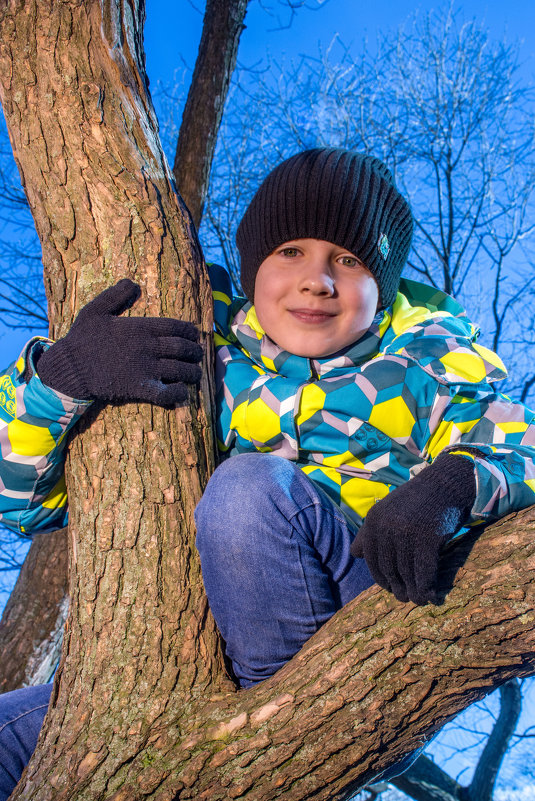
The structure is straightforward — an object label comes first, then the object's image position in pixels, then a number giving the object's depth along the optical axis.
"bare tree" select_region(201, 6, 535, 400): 4.85
